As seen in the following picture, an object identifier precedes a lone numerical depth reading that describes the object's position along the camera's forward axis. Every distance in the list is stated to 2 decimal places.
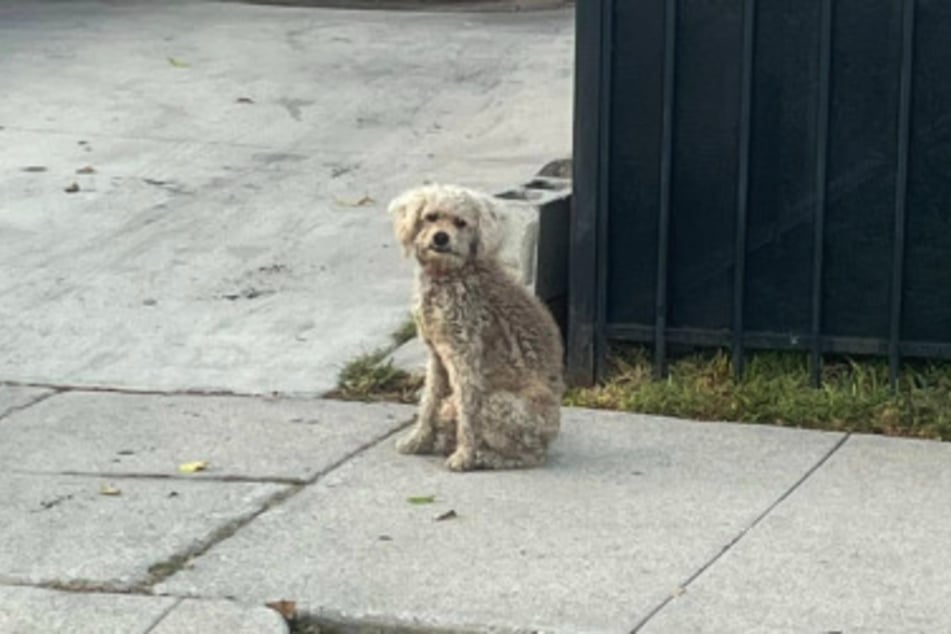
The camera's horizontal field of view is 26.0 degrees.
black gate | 6.97
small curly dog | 6.35
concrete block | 7.37
